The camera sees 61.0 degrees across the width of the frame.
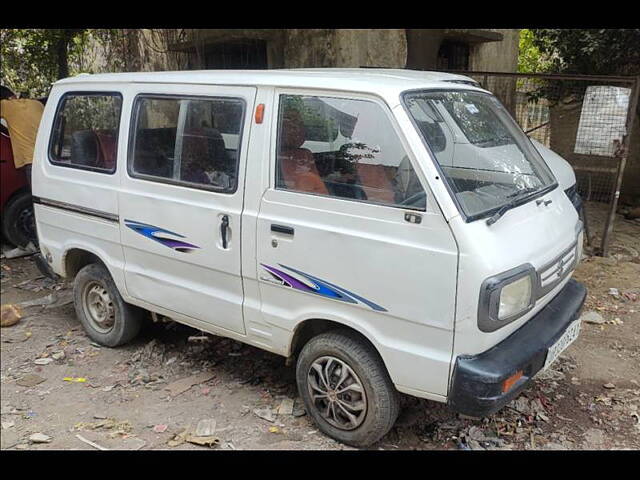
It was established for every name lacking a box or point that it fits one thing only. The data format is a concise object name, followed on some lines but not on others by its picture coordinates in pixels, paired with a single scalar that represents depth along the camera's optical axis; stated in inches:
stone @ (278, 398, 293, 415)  134.7
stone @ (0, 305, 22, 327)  122.2
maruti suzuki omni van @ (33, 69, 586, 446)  99.8
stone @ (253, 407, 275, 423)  132.6
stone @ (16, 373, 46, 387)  147.5
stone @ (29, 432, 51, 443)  120.4
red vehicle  254.2
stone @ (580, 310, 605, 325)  183.6
